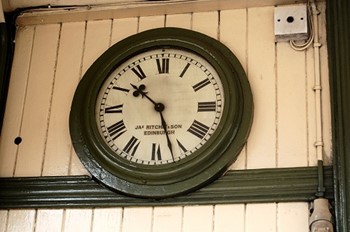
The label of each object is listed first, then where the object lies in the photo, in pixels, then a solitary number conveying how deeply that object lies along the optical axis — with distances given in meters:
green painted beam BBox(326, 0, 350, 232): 2.85
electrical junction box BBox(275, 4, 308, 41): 3.21
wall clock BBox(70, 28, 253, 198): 3.04
